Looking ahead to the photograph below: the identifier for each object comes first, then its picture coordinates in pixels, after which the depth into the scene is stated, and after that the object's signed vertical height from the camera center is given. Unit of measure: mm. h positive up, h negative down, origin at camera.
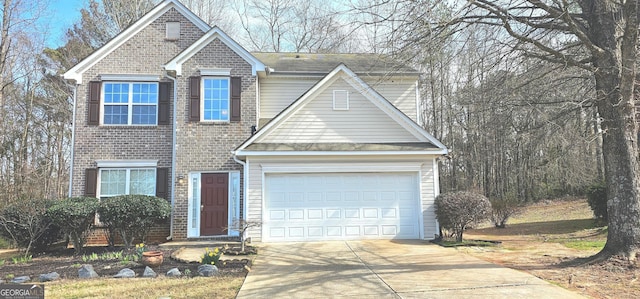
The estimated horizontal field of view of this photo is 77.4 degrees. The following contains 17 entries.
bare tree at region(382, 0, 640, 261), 7434 +2449
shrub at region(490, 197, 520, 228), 16297 -808
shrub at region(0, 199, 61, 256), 10688 -686
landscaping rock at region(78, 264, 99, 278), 7586 -1453
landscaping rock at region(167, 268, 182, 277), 7484 -1459
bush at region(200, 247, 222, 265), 8062 -1283
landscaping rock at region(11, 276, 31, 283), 7223 -1489
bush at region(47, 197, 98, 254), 10617 -512
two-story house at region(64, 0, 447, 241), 11914 +1727
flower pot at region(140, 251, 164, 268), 8125 -1302
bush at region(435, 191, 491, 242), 10961 -533
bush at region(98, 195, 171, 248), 11141 -512
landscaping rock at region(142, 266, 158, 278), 7477 -1455
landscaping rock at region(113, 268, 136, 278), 7509 -1467
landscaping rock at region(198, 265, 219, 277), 7461 -1418
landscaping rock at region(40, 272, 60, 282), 7367 -1483
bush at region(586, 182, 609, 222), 13359 -378
